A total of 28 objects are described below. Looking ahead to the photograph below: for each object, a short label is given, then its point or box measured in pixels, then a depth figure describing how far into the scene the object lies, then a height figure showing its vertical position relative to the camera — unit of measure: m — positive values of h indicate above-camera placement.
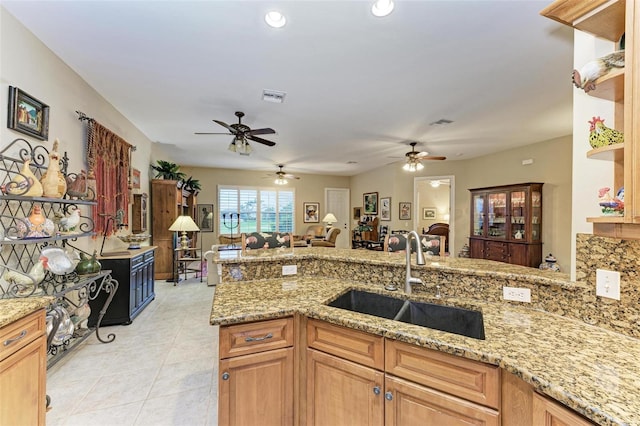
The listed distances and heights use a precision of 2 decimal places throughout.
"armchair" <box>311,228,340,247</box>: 7.64 -0.82
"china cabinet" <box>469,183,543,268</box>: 5.04 -0.19
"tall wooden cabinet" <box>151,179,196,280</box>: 5.29 -0.18
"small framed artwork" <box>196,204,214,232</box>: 8.15 -0.17
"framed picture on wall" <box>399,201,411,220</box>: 7.46 +0.08
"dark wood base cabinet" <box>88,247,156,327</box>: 3.20 -1.01
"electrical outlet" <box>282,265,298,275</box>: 2.18 -0.46
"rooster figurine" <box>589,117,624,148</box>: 1.05 +0.31
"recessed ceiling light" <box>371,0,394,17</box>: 1.82 +1.39
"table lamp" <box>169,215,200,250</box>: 4.79 -0.24
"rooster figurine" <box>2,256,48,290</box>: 1.75 -0.45
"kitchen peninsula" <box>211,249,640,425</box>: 0.86 -0.51
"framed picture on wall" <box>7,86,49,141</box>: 2.00 +0.74
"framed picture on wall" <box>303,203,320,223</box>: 9.60 +0.01
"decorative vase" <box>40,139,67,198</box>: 2.02 +0.23
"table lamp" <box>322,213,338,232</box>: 9.09 -0.22
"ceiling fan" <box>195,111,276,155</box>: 3.68 +1.06
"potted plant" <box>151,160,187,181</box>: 5.35 +0.79
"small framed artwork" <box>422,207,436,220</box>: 9.18 +0.01
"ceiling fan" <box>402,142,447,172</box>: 5.00 +1.02
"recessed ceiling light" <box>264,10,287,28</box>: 1.93 +1.39
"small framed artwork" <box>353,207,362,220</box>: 9.45 -0.01
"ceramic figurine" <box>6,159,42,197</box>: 1.78 +0.17
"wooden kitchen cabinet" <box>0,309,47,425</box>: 1.34 -0.86
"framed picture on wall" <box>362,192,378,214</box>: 8.48 +0.34
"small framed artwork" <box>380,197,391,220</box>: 7.74 +0.14
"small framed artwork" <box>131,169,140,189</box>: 4.30 +0.52
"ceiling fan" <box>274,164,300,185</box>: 7.43 +0.95
